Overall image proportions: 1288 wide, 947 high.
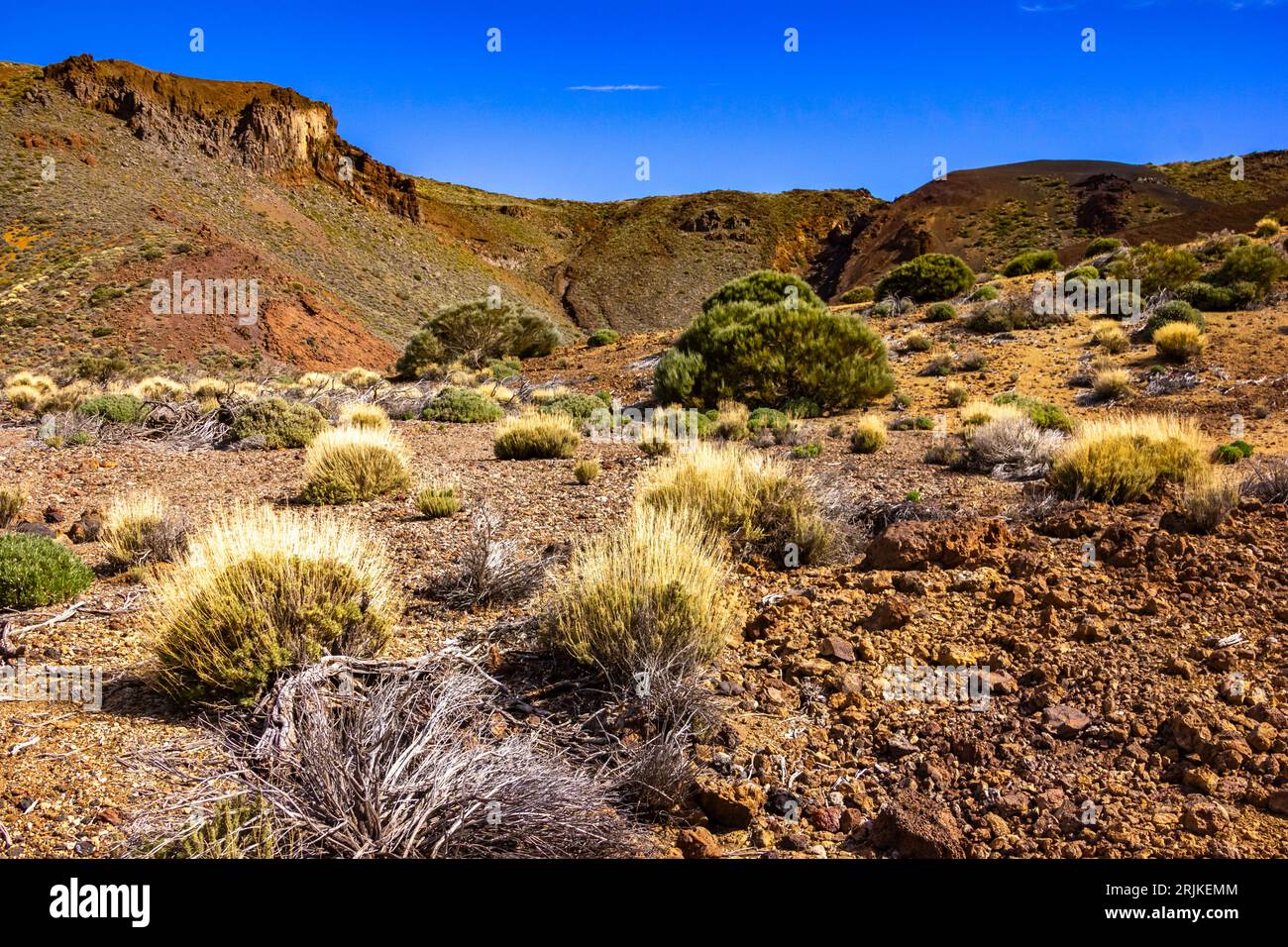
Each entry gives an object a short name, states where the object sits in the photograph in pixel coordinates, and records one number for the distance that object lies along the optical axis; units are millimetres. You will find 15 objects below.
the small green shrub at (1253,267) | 17078
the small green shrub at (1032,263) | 23500
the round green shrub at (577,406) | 13125
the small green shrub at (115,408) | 11992
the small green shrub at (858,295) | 26656
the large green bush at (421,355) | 23141
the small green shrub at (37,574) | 4348
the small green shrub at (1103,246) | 24000
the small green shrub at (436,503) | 6520
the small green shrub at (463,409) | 13680
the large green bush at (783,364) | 14125
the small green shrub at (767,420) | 11723
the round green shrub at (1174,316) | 15234
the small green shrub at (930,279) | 22297
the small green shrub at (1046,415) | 10578
